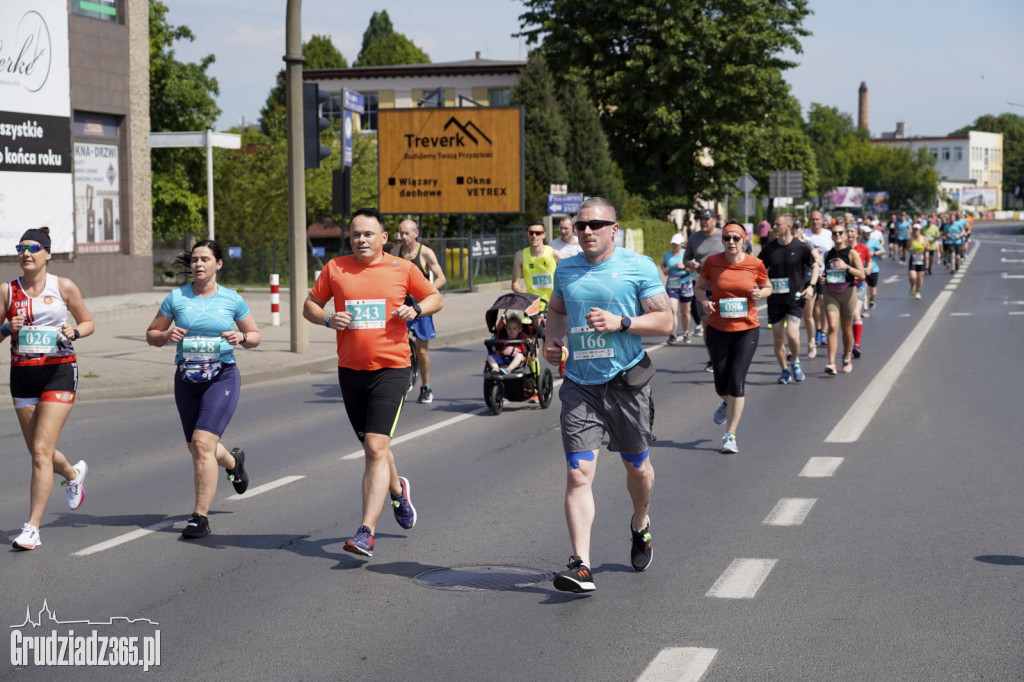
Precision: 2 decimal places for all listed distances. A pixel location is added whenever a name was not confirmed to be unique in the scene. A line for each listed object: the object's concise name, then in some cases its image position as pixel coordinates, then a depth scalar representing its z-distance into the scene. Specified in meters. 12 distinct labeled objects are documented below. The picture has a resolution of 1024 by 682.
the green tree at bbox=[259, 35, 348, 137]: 94.25
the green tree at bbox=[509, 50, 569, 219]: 49.38
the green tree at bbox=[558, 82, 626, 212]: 51.44
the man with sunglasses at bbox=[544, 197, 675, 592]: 6.34
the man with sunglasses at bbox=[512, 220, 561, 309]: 14.47
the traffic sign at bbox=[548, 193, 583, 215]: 36.06
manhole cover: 6.41
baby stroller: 12.77
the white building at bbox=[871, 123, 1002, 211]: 196.75
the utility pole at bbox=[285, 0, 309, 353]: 18.17
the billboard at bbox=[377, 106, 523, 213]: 33.56
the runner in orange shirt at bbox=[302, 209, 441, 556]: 7.08
